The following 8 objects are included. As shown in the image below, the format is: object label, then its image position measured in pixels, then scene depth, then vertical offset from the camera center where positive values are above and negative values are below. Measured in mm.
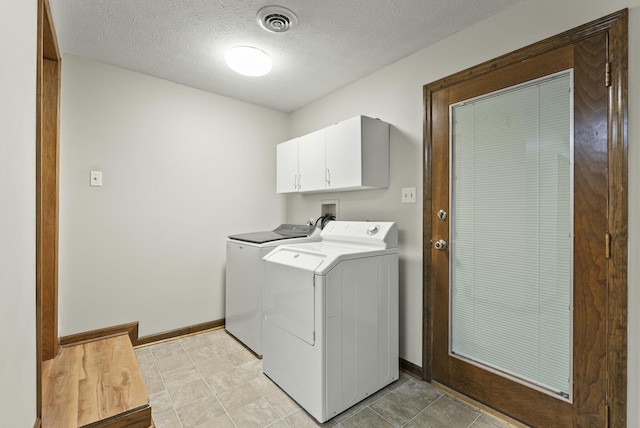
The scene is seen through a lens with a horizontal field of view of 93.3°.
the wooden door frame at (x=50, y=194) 1933 +125
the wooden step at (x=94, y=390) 1388 -930
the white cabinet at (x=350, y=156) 2271 +462
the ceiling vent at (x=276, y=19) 1753 +1178
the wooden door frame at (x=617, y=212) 1347 +6
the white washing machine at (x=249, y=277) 2428 -546
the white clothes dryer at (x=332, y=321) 1688 -662
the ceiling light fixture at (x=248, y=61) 2139 +1116
